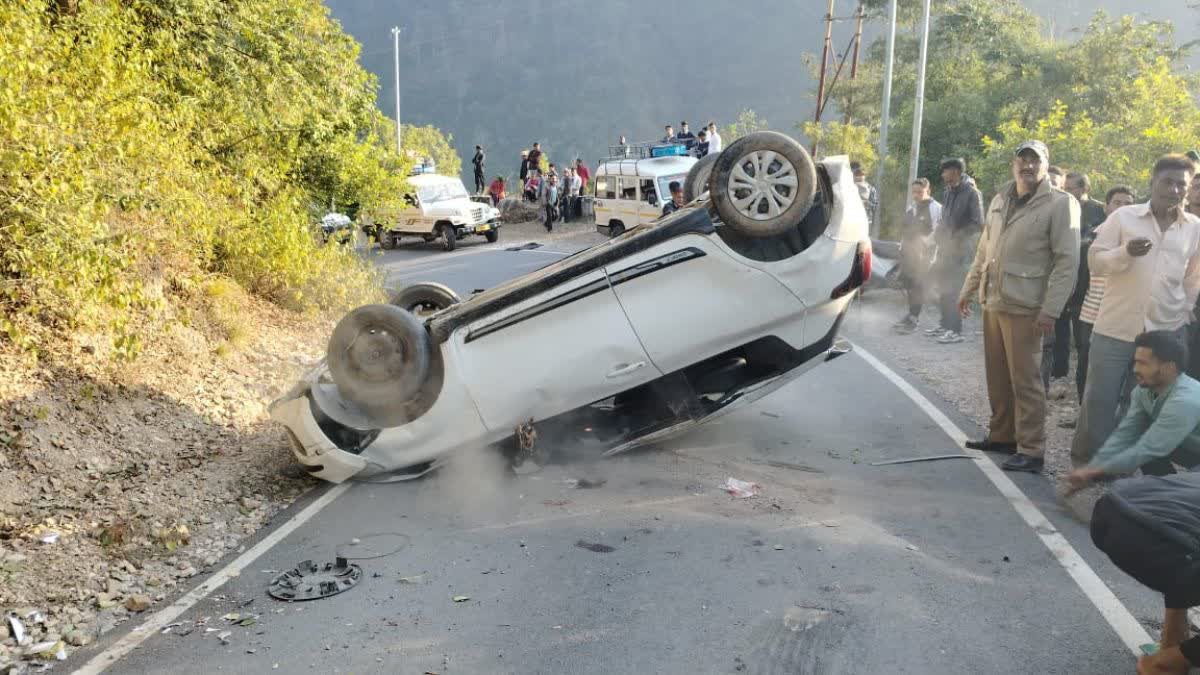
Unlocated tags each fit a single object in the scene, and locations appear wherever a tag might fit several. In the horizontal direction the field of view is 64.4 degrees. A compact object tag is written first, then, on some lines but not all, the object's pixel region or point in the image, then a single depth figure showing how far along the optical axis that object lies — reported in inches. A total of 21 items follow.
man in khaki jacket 241.4
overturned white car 237.6
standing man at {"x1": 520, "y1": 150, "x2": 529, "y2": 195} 1359.5
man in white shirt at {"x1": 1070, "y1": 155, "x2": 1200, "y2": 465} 220.5
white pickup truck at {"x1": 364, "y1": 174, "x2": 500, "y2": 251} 1024.2
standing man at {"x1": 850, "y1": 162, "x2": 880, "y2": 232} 560.7
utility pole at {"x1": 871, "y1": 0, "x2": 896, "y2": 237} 943.5
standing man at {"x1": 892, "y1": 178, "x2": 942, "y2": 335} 467.8
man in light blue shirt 177.8
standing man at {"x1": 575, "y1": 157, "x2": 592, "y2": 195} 1275.8
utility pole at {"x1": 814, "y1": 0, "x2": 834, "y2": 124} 1320.1
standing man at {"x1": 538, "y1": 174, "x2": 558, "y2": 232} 1171.9
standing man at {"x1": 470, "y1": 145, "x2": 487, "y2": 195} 1352.1
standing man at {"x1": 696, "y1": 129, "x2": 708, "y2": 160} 1050.7
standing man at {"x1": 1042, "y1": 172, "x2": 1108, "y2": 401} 328.2
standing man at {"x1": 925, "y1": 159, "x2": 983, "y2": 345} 421.4
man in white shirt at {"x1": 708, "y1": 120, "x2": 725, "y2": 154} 1034.1
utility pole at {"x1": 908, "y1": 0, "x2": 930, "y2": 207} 828.6
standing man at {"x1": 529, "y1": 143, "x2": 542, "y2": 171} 1321.6
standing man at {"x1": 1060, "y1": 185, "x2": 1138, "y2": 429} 296.8
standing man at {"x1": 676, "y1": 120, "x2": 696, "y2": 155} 1079.4
